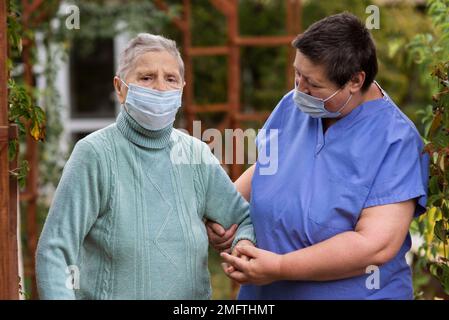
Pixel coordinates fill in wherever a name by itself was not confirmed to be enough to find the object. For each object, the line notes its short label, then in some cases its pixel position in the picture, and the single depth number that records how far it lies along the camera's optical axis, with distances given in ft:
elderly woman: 15.56
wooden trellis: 40.82
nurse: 16.57
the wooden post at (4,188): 14.65
